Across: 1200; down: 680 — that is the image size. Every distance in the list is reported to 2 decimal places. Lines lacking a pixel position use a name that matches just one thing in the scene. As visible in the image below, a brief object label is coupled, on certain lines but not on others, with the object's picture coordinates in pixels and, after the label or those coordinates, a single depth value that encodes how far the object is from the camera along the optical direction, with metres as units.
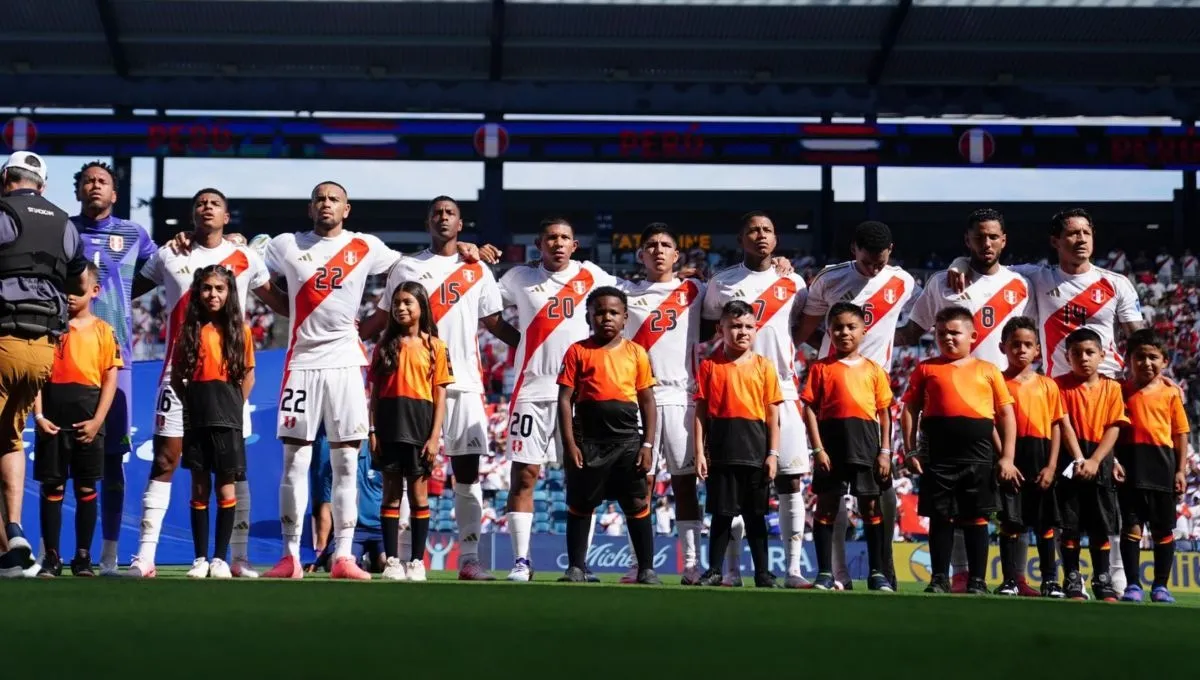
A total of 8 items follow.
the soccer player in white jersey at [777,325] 17.87
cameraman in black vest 13.91
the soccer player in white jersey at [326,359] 16.47
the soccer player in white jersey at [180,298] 16.06
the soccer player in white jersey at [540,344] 17.53
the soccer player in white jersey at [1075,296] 18.06
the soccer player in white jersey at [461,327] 17.44
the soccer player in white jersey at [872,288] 18.23
